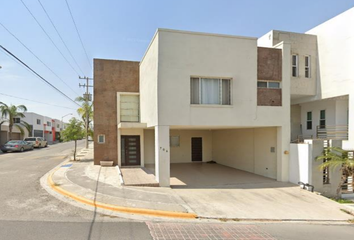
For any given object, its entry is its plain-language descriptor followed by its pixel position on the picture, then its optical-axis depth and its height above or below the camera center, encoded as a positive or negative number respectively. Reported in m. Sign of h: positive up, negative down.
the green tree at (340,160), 9.78 -1.62
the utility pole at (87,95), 30.22 +4.41
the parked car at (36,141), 31.57 -2.19
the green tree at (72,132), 17.36 -0.47
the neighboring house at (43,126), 44.59 +0.08
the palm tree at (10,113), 29.15 +1.86
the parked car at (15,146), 24.59 -2.36
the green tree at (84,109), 30.55 +2.46
